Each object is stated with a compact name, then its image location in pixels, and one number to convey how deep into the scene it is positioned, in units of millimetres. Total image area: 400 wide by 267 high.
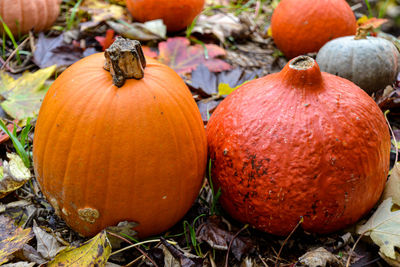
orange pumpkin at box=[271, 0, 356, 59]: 1062
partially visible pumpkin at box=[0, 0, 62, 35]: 1061
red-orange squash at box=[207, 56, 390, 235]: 725
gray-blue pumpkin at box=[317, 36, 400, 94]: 957
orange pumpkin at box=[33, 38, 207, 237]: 699
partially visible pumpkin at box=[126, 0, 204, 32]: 1135
